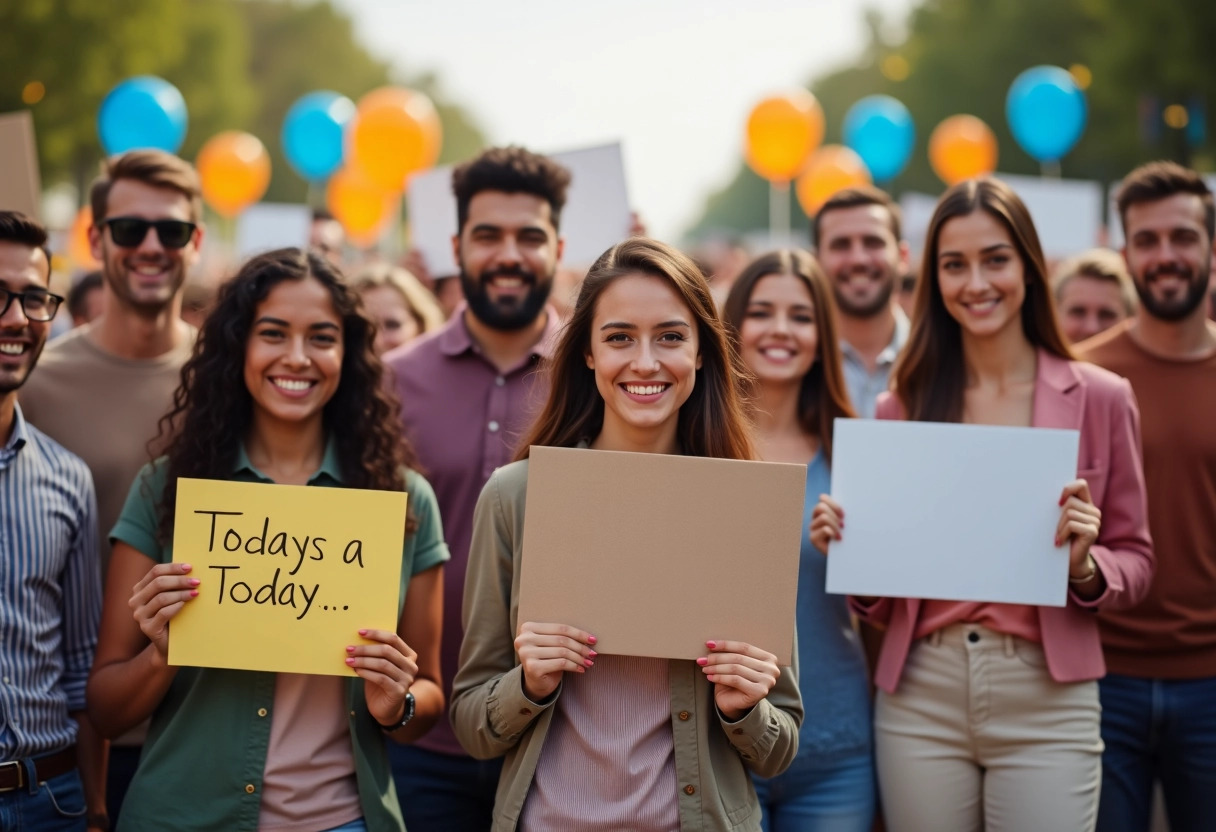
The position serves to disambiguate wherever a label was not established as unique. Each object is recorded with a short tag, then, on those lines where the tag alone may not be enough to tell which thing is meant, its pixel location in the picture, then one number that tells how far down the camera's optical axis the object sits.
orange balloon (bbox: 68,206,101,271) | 15.58
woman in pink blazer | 3.90
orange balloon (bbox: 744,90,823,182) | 16.34
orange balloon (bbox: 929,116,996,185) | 19.64
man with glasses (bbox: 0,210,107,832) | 3.54
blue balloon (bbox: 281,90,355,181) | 17.39
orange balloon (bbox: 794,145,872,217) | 19.41
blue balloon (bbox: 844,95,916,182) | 20.31
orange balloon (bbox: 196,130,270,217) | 18.84
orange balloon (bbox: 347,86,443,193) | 13.90
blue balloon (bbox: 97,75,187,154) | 13.34
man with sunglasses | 4.43
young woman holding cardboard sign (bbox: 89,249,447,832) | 3.42
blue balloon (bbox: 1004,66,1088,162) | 15.19
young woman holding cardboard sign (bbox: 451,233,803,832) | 3.15
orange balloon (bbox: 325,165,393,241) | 19.53
